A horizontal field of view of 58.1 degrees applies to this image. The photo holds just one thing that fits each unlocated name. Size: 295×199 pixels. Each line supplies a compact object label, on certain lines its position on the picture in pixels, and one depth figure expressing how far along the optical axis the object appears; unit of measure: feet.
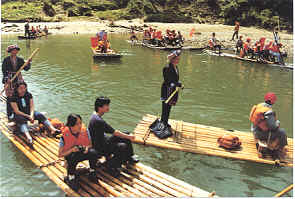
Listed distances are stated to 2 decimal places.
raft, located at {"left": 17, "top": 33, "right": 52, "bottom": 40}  98.63
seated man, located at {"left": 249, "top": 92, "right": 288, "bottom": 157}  19.44
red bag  20.89
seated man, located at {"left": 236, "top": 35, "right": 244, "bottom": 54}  72.38
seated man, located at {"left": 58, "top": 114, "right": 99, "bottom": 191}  14.73
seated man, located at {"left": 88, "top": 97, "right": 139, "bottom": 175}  15.57
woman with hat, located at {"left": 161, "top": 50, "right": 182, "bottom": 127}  21.14
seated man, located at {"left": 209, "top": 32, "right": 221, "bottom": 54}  73.67
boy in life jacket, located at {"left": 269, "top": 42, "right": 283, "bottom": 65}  58.46
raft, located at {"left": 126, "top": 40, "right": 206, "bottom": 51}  77.09
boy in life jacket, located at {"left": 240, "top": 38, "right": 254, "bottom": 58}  64.16
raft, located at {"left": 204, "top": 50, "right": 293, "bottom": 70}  57.75
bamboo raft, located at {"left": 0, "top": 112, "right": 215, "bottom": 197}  15.02
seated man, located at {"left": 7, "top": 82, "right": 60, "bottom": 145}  20.59
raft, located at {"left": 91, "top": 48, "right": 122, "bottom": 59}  57.31
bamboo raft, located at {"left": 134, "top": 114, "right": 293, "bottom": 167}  20.06
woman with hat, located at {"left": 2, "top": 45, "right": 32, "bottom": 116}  23.74
